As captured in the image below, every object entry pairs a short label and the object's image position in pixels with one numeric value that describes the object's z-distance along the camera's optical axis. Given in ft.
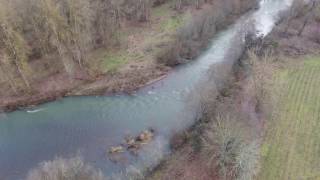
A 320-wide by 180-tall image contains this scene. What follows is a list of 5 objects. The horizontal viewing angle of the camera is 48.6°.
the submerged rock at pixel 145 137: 161.93
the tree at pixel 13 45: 179.93
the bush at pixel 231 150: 120.78
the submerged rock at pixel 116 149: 157.48
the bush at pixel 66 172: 109.29
